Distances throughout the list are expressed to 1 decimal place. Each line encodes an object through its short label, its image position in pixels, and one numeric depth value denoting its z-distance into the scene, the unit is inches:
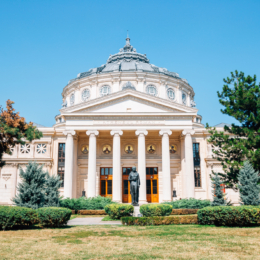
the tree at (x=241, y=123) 1072.2
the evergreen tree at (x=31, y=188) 753.3
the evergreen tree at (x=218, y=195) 978.7
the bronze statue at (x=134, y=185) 919.7
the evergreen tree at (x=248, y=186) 815.7
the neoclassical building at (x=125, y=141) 1480.1
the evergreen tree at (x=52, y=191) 955.3
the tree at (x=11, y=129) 882.8
